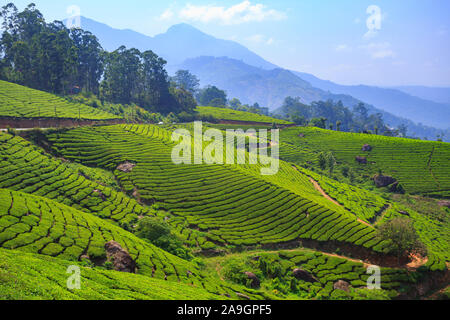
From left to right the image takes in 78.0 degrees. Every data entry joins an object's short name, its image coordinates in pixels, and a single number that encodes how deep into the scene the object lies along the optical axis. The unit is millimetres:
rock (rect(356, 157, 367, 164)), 75750
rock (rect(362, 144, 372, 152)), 79350
